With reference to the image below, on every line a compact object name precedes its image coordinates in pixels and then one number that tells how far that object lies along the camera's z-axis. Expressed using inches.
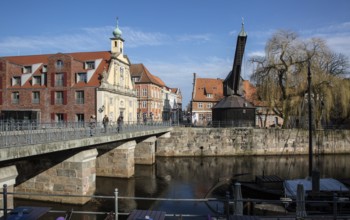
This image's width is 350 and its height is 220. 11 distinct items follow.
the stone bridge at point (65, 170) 690.2
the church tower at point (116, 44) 1694.1
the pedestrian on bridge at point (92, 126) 733.6
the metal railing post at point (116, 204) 271.4
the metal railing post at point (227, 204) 279.5
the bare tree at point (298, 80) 1483.8
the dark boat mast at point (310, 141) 628.0
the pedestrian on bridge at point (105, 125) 829.9
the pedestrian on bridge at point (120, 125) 906.1
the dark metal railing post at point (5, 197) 279.6
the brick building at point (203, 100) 2554.1
